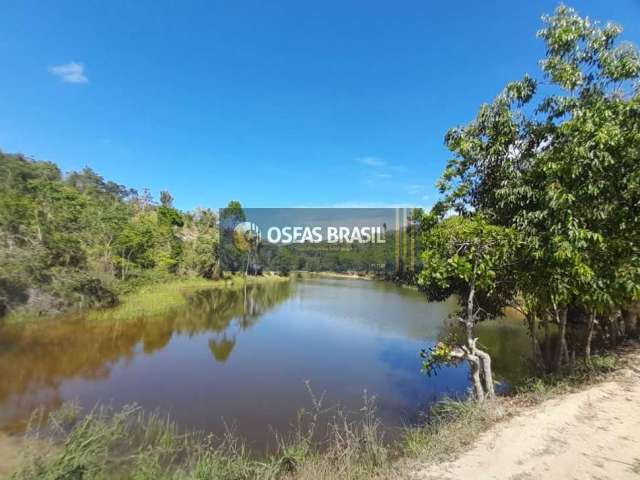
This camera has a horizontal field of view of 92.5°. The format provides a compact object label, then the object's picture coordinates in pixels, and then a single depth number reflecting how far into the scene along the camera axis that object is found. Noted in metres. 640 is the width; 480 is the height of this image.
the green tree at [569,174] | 4.02
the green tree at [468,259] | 4.59
